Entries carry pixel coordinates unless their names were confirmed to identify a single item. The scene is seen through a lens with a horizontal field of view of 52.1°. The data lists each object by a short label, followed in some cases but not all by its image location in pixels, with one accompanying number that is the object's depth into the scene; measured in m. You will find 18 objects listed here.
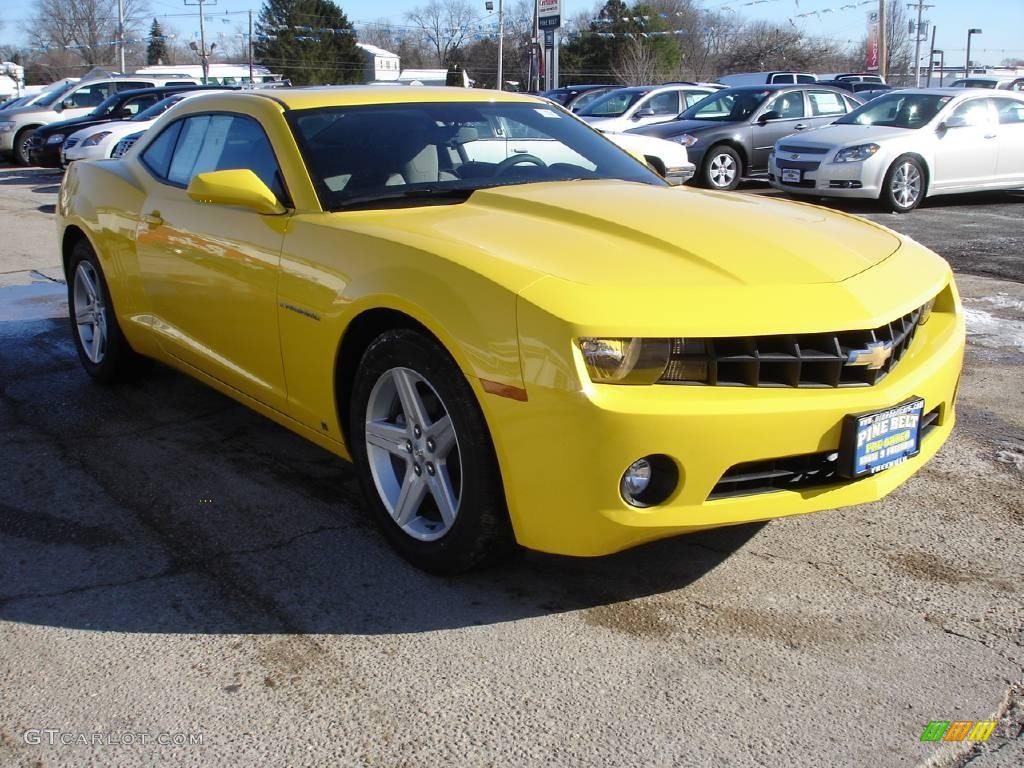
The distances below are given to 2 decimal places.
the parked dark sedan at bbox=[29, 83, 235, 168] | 18.31
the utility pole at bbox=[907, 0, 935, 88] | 59.56
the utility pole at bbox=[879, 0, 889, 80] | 45.25
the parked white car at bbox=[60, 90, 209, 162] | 14.84
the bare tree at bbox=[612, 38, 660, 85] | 55.53
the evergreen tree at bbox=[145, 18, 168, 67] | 107.12
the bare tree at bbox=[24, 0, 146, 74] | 95.62
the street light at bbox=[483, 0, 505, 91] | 54.89
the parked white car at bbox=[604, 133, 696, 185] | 11.78
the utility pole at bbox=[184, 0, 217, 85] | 61.03
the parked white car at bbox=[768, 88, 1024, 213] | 12.25
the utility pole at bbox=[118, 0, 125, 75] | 65.00
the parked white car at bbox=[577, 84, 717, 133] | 18.06
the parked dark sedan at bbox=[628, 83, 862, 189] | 14.69
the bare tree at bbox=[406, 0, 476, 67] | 88.44
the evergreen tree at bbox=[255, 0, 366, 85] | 76.44
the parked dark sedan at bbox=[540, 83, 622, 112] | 22.09
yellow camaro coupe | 2.72
